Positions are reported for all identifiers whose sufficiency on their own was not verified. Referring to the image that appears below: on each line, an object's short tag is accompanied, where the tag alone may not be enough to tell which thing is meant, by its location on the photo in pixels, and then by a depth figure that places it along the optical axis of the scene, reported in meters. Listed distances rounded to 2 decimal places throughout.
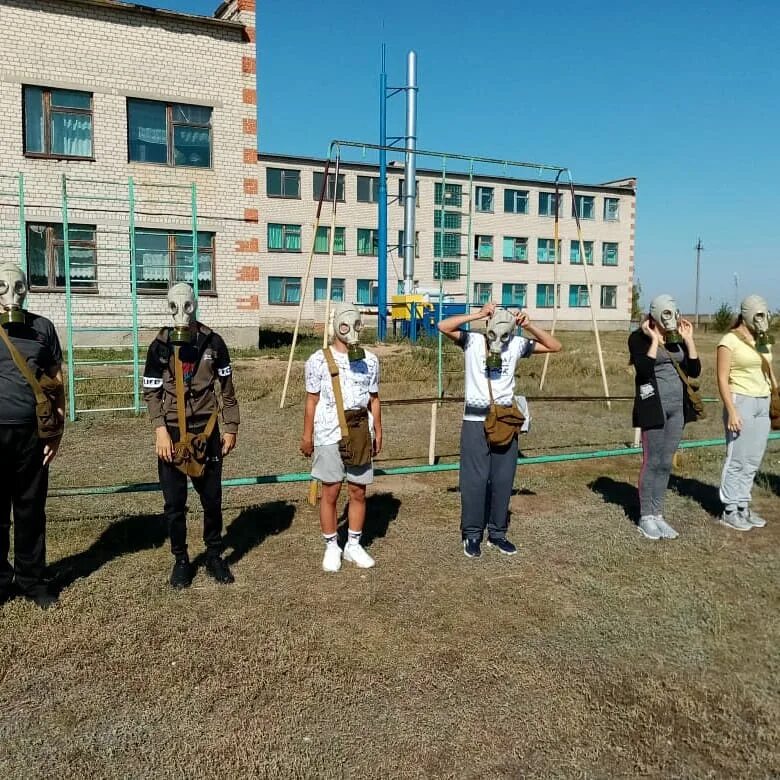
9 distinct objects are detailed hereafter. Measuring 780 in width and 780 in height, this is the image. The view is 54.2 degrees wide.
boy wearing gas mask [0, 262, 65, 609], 4.21
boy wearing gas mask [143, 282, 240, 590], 4.55
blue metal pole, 25.61
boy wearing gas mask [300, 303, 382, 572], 4.92
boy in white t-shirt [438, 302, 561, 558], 5.18
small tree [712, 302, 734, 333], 41.41
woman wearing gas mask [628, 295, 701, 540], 5.60
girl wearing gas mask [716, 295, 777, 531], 5.83
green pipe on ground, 5.82
